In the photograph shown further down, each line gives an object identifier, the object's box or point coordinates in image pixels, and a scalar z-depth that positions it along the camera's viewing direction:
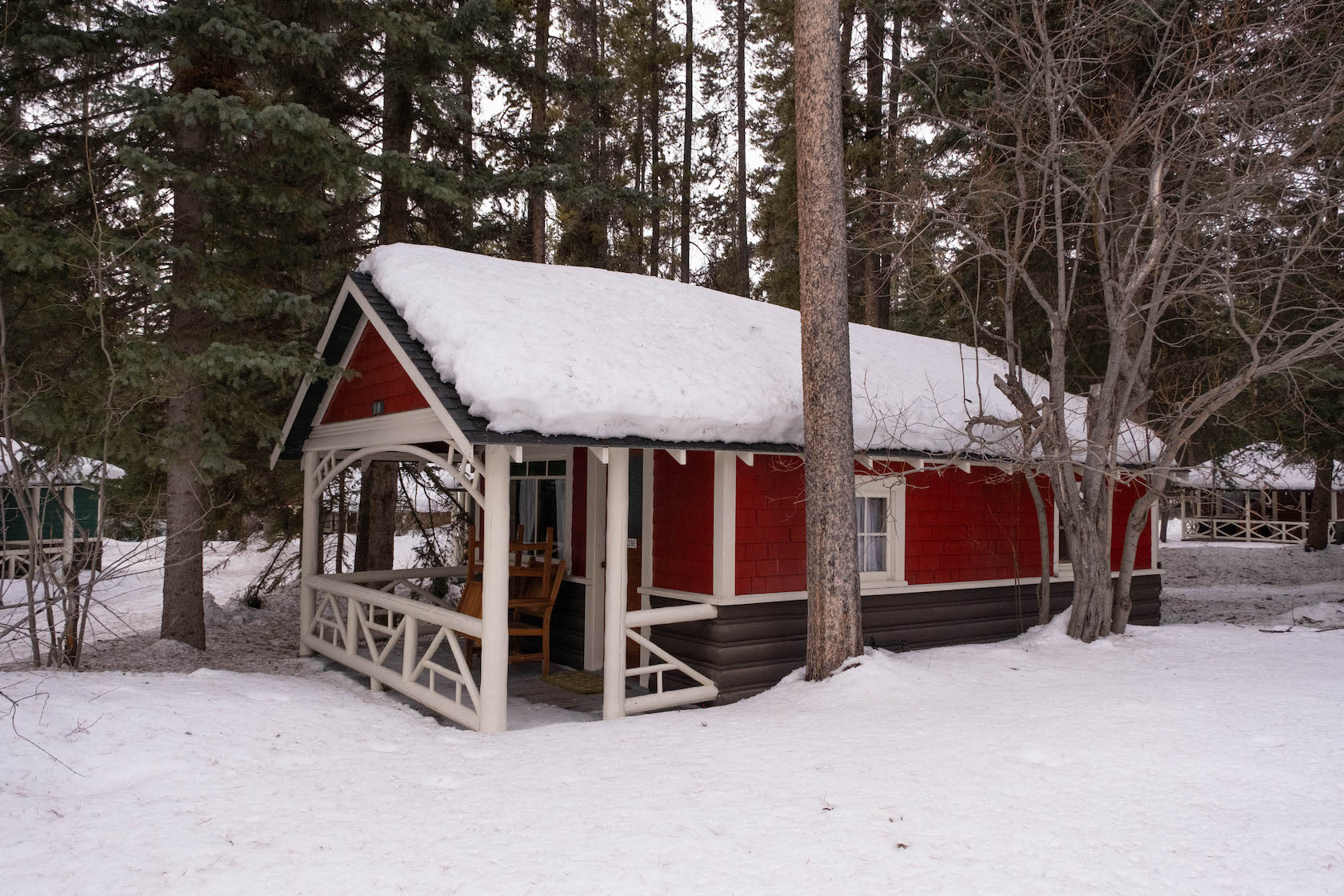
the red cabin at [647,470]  6.76
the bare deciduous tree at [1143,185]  8.59
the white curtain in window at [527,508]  10.48
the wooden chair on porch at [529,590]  8.75
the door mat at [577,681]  8.48
